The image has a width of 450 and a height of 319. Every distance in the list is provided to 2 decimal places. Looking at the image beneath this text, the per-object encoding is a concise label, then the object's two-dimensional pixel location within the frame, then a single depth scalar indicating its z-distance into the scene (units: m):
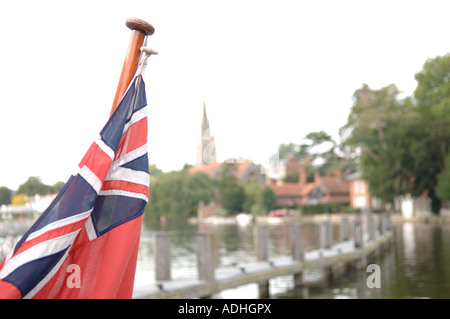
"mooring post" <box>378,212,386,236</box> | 26.76
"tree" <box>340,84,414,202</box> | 50.28
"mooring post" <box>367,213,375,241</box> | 22.80
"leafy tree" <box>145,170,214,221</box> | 68.50
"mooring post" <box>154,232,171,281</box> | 9.55
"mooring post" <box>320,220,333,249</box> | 17.75
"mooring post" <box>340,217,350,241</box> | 21.39
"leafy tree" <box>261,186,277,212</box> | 74.88
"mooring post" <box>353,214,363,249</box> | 18.25
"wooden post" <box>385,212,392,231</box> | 29.77
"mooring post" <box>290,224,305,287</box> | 13.82
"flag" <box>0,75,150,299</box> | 2.72
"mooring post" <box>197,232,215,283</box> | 10.12
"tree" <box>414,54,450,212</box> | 47.06
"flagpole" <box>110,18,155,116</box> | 3.13
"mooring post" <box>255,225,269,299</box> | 12.97
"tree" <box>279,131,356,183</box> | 76.56
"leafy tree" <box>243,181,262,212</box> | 75.50
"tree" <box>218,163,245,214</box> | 78.62
